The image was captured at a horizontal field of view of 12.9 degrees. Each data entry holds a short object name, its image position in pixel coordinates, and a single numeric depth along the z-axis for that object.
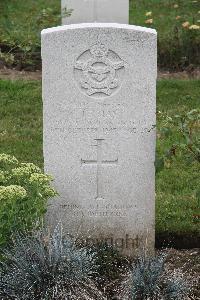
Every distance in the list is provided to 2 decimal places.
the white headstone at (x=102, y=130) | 5.81
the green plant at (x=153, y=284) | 5.48
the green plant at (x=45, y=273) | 5.41
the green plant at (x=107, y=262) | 5.87
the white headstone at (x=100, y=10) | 9.71
